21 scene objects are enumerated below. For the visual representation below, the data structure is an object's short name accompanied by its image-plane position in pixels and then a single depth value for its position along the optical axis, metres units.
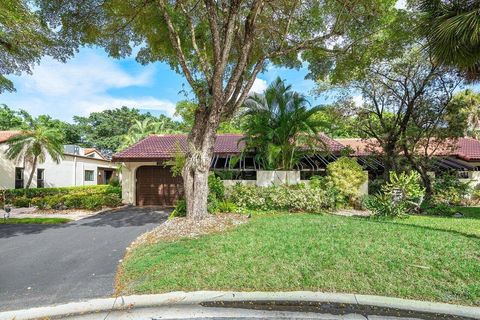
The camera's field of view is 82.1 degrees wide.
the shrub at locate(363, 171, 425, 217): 10.83
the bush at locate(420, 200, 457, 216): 12.63
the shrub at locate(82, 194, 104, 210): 15.42
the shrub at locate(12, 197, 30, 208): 17.69
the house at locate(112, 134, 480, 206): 15.87
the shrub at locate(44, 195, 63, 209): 15.23
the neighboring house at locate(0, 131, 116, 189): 23.19
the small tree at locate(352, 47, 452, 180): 13.85
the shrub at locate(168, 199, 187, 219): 11.64
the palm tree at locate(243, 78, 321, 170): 13.93
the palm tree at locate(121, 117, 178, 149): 30.96
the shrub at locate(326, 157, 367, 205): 13.75
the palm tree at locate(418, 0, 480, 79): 6.94
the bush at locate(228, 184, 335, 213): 12.87
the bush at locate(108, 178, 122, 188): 25.45
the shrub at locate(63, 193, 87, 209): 15.30
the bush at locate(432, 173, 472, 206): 15.31
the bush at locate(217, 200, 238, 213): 12.46
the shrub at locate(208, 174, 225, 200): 13.11
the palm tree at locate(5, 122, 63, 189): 21.12
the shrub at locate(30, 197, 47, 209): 15.37
